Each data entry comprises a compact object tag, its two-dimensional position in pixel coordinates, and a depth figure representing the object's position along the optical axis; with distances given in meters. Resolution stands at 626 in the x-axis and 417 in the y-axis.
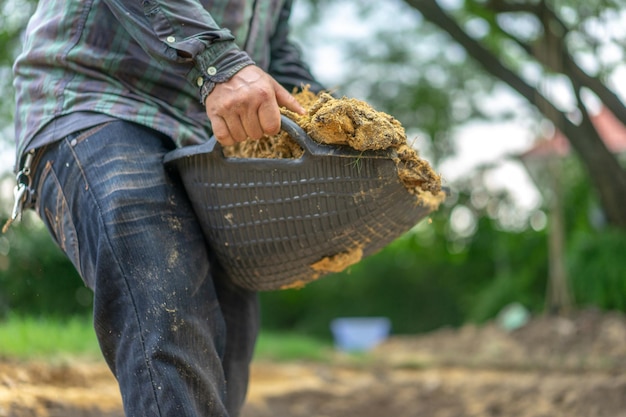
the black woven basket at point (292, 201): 2.01
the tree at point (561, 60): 7.00
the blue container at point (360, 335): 9.54
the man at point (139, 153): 2.01
